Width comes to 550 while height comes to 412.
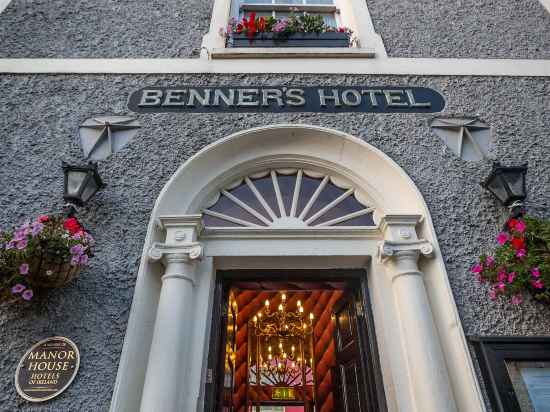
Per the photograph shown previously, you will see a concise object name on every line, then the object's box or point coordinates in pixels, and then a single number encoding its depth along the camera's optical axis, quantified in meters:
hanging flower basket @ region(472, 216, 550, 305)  2.42
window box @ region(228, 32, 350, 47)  4.54
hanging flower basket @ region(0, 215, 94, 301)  2.30
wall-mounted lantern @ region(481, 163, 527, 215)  2.92
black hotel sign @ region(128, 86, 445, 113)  3.76
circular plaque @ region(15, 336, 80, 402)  2.34
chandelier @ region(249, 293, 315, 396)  6.36
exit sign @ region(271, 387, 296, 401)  6.55
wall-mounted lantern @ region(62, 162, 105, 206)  2.87
